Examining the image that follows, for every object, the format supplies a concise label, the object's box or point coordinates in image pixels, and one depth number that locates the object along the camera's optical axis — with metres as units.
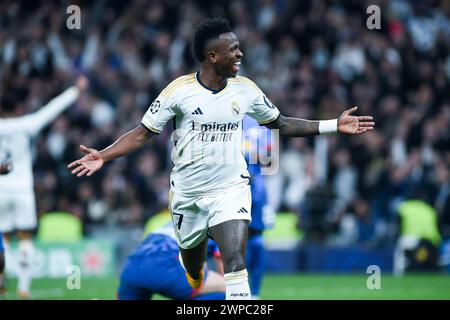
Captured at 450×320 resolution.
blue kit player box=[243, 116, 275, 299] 10.76
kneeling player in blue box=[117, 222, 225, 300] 8.83
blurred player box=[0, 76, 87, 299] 12.24
